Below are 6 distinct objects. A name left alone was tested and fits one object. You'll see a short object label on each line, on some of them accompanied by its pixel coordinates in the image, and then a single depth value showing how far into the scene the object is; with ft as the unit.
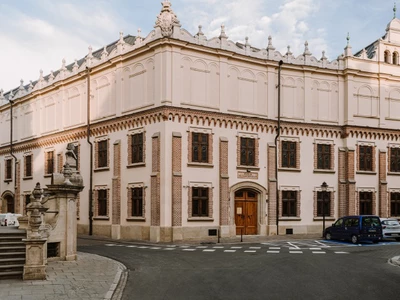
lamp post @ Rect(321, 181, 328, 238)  111.96
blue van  94.94
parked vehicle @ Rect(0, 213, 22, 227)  111.14
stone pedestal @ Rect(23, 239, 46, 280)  48.83
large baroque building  100.83
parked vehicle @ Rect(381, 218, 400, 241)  102.12
